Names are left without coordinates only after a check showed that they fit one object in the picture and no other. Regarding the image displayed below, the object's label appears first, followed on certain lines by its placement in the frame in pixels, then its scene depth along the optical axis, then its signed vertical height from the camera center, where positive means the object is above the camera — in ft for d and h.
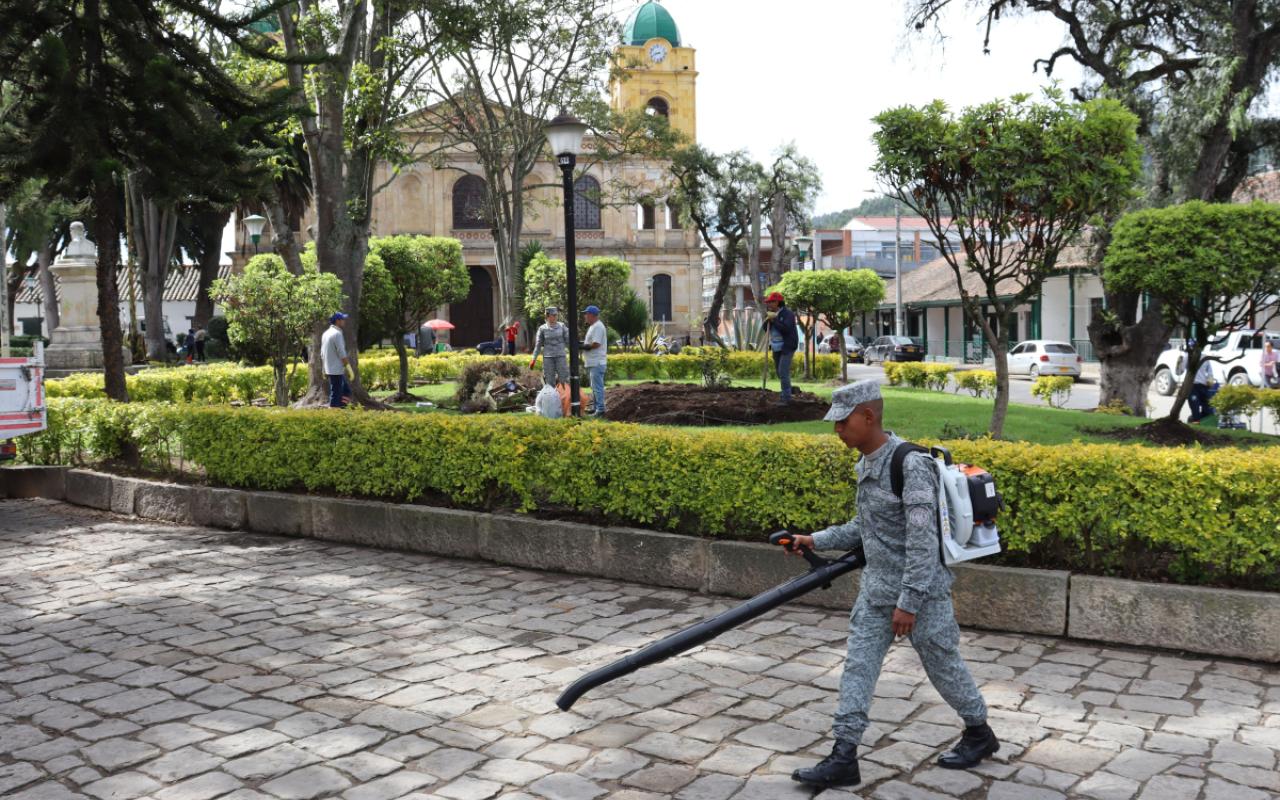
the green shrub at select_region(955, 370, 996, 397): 68.69 -3.19
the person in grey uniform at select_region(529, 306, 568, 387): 46.01 -0.23
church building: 183.73 +21.61
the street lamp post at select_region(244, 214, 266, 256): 97.55 +11.01
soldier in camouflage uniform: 12.13 -2.89
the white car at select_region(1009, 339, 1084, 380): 104.94 -2.88
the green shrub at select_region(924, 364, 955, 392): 73.31 -2.93
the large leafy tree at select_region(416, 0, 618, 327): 71.30 +19.78
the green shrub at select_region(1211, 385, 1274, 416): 47.80 -3.29
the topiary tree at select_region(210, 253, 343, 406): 45.65 +1.79
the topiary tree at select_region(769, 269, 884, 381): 75.25 +2.97
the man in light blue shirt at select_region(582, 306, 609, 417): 47.37 -0.71
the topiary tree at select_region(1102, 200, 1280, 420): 36.99 +2.33
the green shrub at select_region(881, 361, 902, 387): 75.86 -2.70
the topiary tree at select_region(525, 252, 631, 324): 77.56 +4.12
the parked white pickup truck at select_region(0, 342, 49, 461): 32.37 -1.43
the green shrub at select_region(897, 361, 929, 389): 74.02 -2.82
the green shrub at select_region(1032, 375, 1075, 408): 64.08 -3.56
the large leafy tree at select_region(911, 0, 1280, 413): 48.67 +10.81
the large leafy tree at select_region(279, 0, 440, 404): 44.55 +10.33
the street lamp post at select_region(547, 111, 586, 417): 36.76 +6.12
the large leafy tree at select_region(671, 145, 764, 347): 147.64 +19.73
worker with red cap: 47.60 -0.16
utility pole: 147.33 +4.24
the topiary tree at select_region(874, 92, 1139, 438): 31.48 +4.74
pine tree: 32.04 +7.54
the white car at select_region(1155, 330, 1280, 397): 77.49 -2.94
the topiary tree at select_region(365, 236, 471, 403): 63.16 +3.73
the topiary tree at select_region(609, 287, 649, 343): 133.18 +2.22
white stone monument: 73.15 +2.38
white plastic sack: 39.27 -2.29
